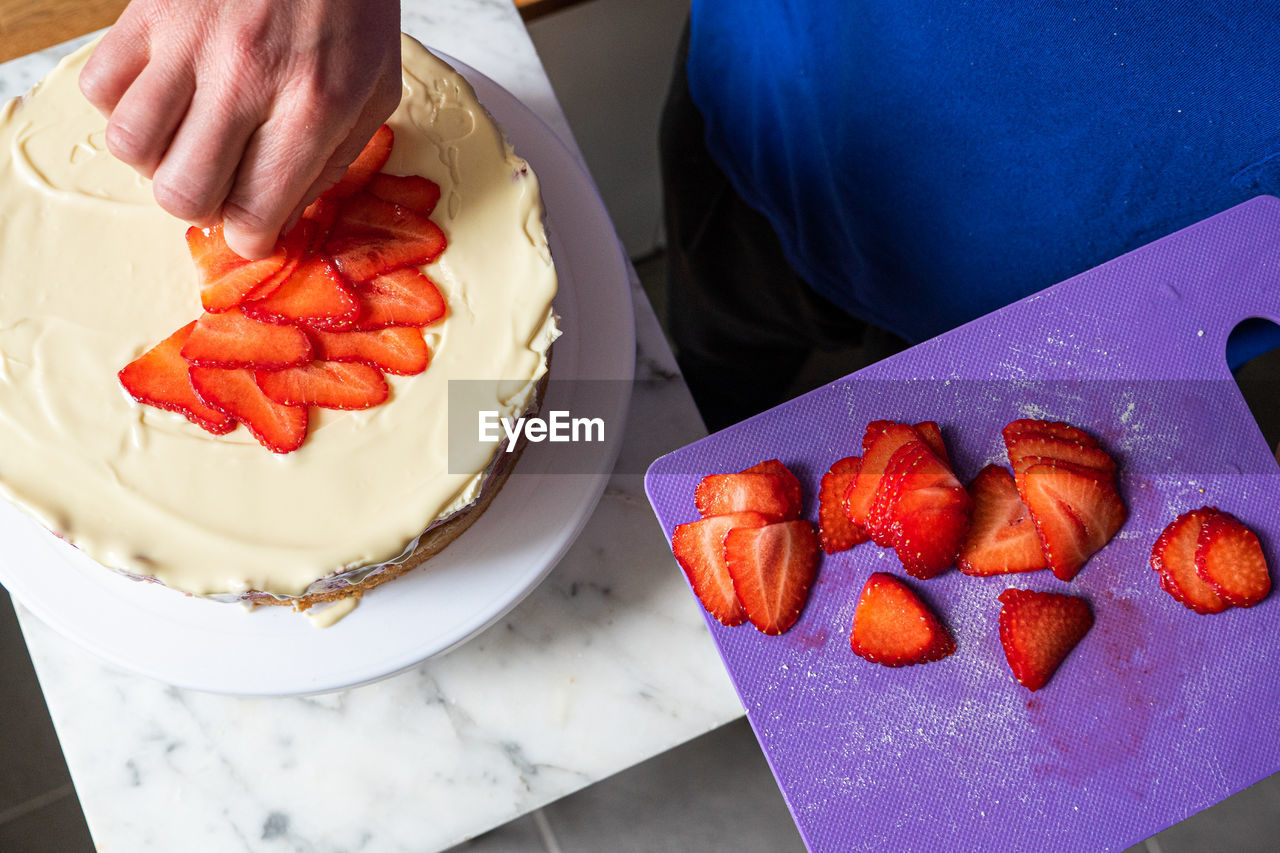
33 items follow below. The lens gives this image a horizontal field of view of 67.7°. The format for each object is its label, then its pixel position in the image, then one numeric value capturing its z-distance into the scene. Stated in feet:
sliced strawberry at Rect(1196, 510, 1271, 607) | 3.08
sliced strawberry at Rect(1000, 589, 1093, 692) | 3.02
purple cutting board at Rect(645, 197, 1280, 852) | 3.07
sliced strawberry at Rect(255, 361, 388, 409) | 2.85
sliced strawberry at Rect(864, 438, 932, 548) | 3.02
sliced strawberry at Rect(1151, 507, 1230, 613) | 3.10
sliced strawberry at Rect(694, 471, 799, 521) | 3.12
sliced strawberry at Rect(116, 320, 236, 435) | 2.85
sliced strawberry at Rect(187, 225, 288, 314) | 2.87
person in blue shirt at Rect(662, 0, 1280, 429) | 2.88
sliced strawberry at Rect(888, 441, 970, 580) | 3.00
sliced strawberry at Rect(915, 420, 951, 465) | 3.16
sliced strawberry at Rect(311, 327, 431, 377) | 2.91
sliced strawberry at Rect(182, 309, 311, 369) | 2.85
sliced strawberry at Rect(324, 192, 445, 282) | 2.93
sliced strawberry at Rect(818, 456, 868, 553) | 3.15
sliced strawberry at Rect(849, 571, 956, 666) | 3.04
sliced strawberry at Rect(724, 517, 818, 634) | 3.07
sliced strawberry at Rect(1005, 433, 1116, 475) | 3.13
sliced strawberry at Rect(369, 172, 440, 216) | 3.01
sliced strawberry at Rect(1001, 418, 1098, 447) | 3.16
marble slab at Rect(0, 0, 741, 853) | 3.52
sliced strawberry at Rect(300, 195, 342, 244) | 2.95
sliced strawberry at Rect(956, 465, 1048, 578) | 3.10
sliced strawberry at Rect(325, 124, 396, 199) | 3.00
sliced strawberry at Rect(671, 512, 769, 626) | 3.15
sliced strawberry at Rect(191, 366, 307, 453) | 2.84
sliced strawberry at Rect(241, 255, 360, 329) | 2.88
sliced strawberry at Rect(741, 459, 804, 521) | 3.15
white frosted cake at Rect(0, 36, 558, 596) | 2.80
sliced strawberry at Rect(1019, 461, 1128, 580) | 3.05
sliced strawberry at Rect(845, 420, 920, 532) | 3.11
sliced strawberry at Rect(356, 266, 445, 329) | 2.94
